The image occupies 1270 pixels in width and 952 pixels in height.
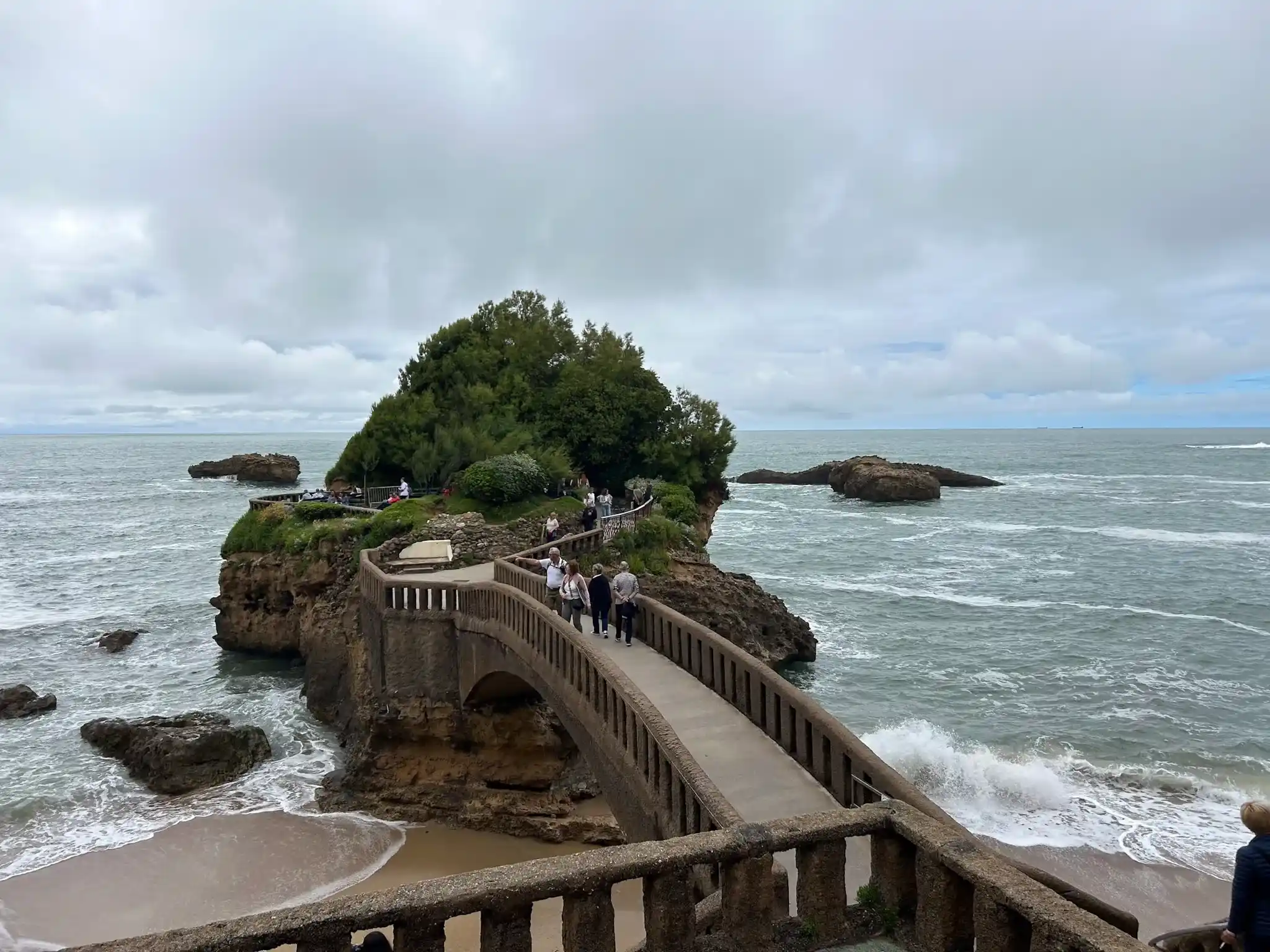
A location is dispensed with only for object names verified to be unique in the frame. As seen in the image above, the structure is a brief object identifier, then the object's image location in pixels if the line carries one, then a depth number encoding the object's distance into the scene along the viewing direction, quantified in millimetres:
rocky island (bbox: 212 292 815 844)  17609
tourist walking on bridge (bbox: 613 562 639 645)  13562
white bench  22453
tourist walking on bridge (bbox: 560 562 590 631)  13930
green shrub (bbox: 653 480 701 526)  31406
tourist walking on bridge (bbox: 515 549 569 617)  15008
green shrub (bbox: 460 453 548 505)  28531
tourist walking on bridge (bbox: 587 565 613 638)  13953
